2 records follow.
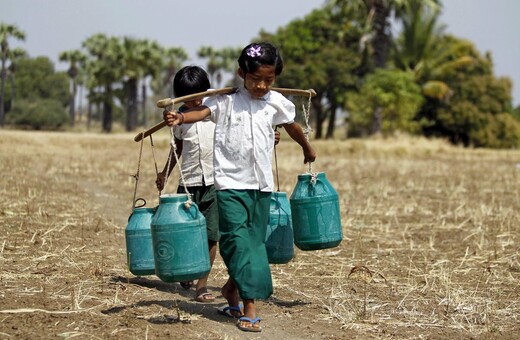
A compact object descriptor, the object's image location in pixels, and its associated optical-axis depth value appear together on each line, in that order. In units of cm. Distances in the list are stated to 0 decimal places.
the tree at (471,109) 4466
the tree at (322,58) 4384
